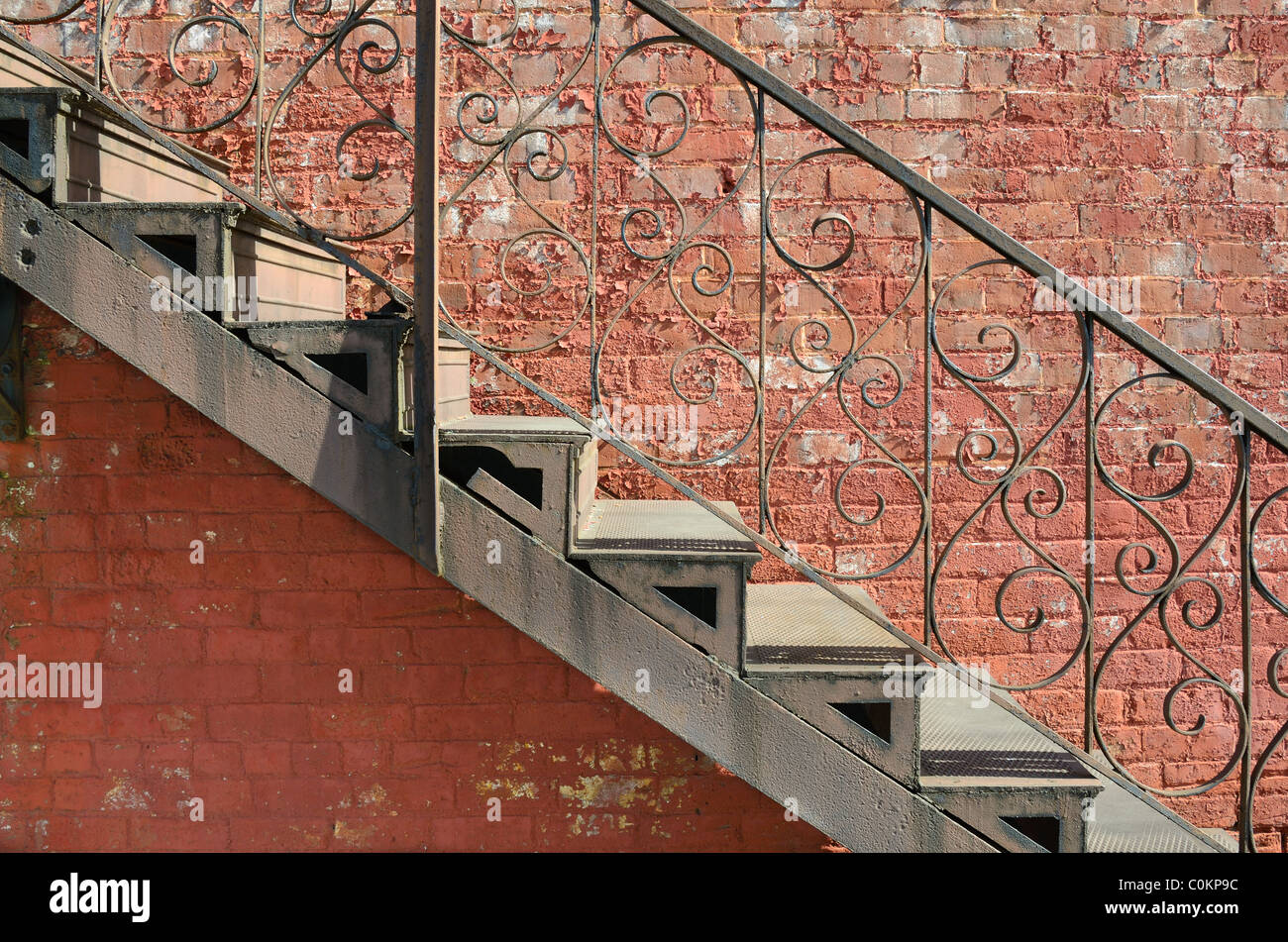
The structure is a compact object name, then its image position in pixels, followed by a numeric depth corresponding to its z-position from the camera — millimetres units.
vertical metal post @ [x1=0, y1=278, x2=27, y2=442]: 7094
